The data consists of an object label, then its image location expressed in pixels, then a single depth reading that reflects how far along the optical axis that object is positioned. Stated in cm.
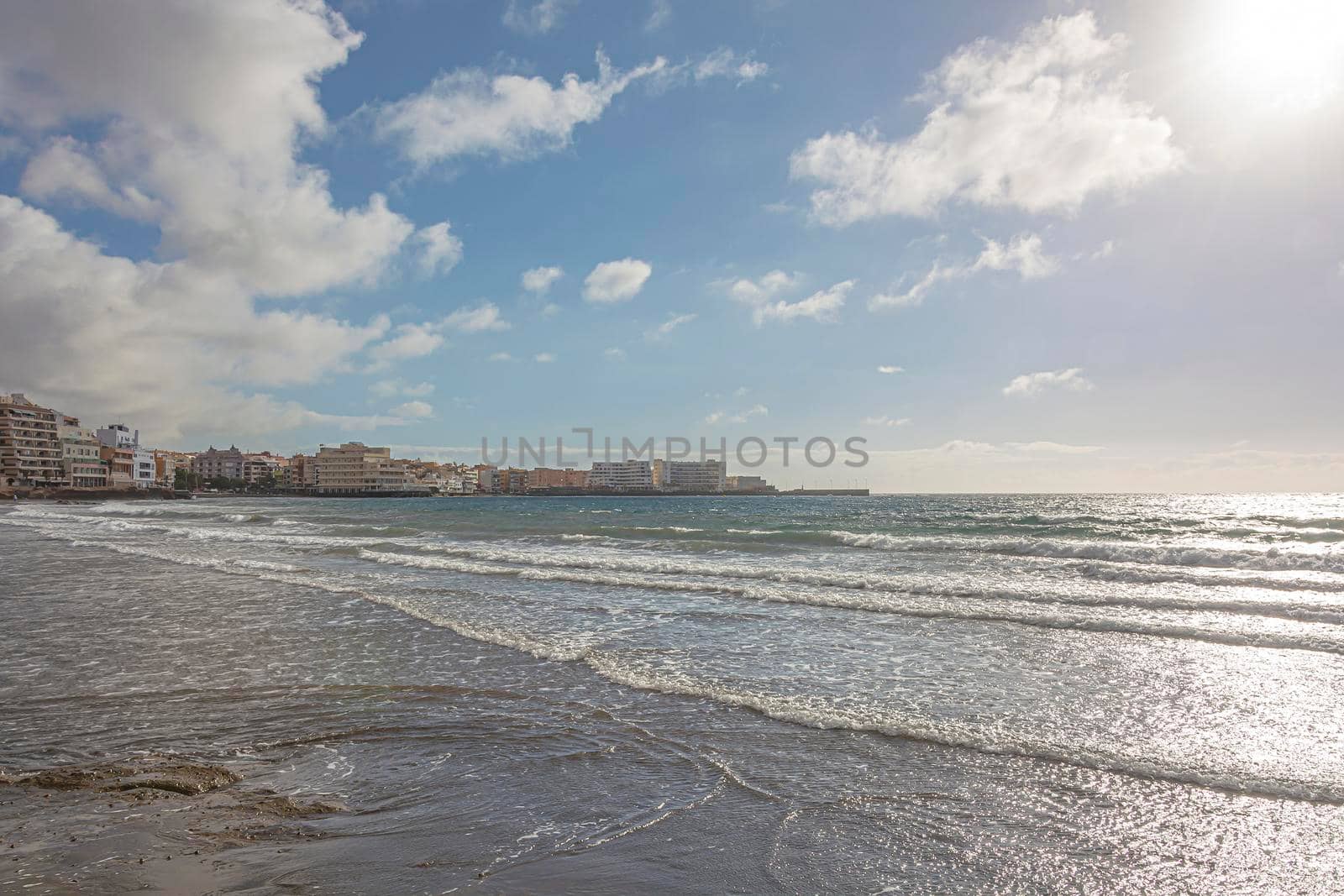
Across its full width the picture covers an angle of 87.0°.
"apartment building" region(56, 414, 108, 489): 12356
